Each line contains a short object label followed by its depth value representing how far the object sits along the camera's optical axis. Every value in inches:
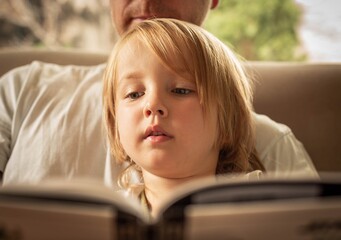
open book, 21.2
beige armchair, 53.7
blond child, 37.9
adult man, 47.1
